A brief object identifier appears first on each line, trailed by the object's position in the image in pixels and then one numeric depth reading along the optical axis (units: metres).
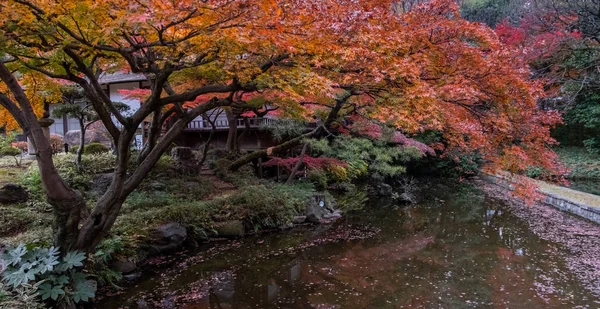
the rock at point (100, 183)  9.25
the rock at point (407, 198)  13.04
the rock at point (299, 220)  9.80
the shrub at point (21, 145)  12.67
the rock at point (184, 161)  11.39
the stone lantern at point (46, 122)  10.02
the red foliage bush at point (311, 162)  11.83
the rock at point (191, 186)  10.30
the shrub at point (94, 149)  11.89
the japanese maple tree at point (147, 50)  4.04
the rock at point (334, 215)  10.68
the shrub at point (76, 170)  8.60
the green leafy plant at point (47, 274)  4.43
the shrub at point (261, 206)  8.98
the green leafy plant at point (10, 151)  11.68
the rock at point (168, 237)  7.28
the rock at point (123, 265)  6.21
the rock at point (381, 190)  14.40
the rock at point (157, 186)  9.93
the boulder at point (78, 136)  14.62
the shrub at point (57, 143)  13.43
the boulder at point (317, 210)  10.11
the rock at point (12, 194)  7.67
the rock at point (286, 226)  9.40
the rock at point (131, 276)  6.16
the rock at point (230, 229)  8.45
